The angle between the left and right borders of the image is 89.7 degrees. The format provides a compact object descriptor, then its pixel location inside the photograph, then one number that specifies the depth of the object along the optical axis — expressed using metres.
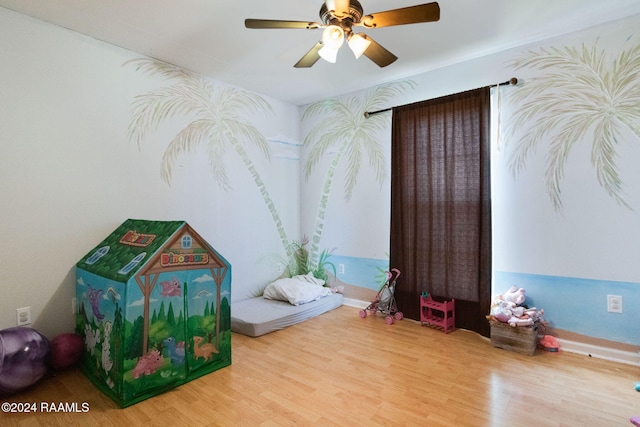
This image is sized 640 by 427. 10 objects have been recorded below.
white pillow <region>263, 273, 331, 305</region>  3.56
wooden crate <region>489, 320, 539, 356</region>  2.52
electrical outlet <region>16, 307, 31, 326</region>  2.27
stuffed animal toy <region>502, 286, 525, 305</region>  2.70
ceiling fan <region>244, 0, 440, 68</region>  1.69
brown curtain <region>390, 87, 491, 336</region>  2.90
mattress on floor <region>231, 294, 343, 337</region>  2.99
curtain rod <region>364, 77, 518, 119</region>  2.76
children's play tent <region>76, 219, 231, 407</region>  1.93
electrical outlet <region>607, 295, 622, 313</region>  2.38
